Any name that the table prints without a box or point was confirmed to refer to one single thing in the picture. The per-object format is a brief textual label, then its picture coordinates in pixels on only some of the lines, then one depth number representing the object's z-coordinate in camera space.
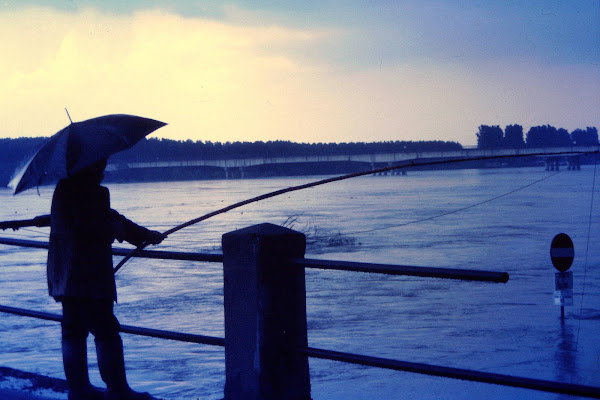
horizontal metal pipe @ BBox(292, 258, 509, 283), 6.13
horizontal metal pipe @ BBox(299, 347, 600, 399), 6.12
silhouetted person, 8.15
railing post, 7.78
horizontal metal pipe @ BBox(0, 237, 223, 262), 8.31
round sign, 28.08
